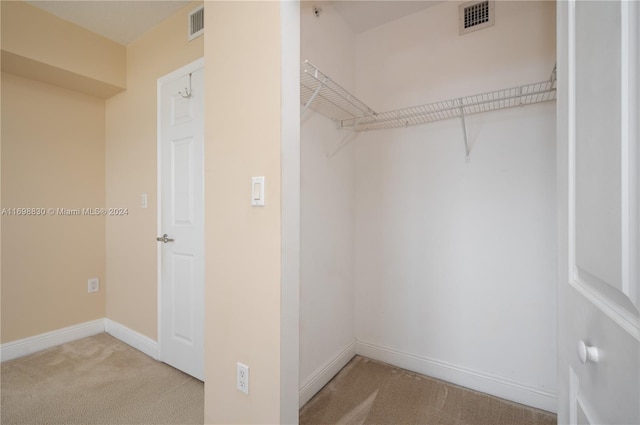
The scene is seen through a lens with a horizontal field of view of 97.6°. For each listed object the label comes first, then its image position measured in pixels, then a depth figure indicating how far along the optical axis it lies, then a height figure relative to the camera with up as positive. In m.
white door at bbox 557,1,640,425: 0.40 +0.00
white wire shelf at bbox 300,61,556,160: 1.66 +0.71
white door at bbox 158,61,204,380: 2.04 -0.05
